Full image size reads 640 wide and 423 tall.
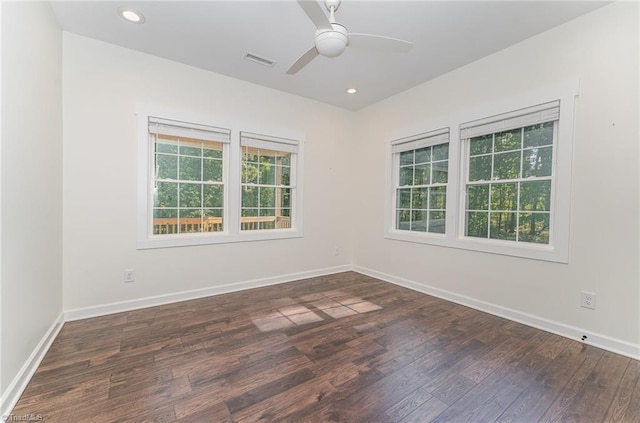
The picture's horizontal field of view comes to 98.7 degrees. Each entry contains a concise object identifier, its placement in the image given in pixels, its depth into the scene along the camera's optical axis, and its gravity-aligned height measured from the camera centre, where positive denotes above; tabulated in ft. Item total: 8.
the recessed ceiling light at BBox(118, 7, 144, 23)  8.00 +5.56
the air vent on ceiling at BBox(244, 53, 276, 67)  10.34 +5.59
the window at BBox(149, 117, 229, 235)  10.82 +1.07
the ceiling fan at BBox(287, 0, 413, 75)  5.99 +4.15
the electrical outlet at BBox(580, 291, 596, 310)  7.91 -2.57
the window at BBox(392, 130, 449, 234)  12.08 +1.25
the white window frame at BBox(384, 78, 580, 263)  8.36 +1.10
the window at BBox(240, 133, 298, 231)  12.84 +1.13
